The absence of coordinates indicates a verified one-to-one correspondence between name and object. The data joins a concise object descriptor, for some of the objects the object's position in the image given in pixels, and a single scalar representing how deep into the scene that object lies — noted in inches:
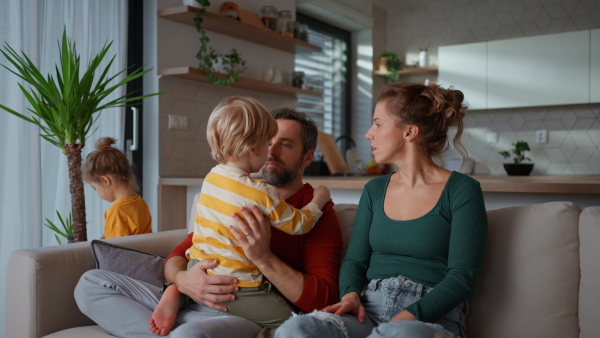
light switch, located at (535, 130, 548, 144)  189.8
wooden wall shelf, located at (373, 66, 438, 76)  207.5
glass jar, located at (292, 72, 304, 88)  170.2
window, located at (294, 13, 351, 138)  199.8
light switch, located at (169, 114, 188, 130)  137.9
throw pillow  77.5
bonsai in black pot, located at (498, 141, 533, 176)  179.6
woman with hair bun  56.3
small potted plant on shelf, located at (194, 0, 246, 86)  134.3
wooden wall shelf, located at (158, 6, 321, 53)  133.8
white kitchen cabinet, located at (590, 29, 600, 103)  171.2
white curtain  106.4
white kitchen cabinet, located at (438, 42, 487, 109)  190.7
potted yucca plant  90.2
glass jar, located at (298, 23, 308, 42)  167.2
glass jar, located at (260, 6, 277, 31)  156.5
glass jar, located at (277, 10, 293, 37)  159.9
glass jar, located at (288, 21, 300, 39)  162.1
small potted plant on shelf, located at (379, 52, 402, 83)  215.3
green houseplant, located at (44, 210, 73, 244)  97.3
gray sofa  59.6
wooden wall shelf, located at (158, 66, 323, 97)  131.9
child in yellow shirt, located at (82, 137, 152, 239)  97.3
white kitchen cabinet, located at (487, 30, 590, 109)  174.1
